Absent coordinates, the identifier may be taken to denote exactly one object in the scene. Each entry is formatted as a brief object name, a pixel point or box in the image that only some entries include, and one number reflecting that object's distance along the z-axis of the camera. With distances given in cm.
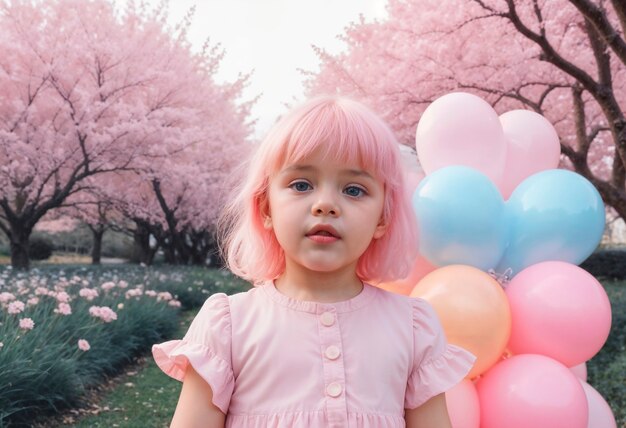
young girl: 124
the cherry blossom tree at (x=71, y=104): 920
